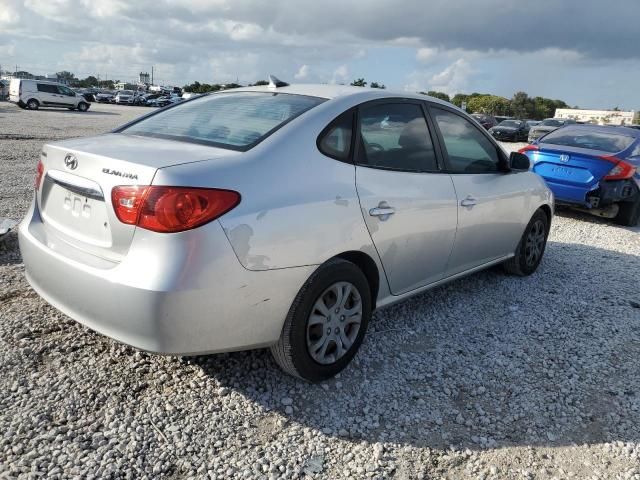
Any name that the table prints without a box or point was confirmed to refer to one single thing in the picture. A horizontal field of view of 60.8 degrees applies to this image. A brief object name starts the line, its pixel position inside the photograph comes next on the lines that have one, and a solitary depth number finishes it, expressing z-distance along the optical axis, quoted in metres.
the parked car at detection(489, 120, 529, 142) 28.92
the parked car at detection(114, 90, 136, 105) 53.81
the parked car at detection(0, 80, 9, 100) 41.41
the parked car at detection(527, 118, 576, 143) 25.16
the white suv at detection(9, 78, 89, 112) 33.19
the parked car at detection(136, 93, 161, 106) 54.31
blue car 7.73
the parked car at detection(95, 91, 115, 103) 56.19
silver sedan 2.41
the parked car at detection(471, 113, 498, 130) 34.00
